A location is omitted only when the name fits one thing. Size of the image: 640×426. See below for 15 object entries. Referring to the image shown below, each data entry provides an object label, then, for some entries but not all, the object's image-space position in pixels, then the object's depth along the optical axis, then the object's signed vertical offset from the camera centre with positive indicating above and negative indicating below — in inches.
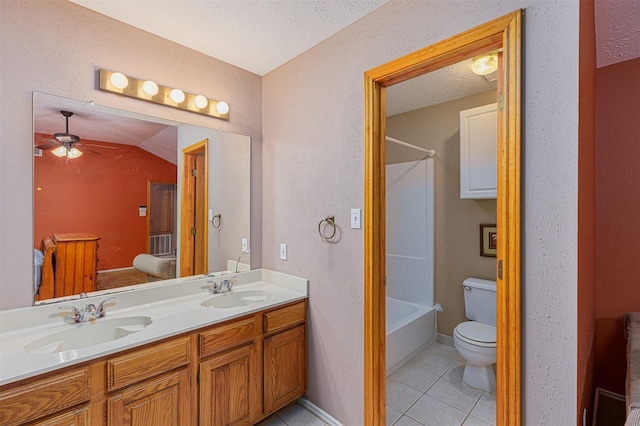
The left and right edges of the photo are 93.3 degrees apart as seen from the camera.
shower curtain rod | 117.4 +25.5
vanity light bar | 67.6 +29.5
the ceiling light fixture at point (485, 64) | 77.8 +39.9
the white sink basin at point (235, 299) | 79.5 -23.6
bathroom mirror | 62.0 +5.8
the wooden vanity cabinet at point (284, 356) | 73.1 -36.5
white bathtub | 100.6 -41.8
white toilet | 87.5 -37.0
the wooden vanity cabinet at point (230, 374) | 62.2 -35.0
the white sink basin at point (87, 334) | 54.4 -23.8
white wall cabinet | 95.2 +20.0
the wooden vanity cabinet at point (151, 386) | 50.7 -31.1
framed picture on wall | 108.7 -9.5
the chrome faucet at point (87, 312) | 60.7 -20.5
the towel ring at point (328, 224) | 76.3 -2.9
